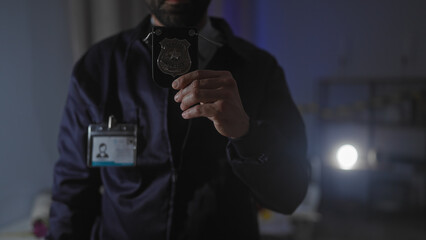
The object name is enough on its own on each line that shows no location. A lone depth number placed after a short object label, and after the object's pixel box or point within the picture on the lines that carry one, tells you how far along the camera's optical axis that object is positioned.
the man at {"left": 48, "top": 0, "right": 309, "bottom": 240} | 0.82
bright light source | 2.74
